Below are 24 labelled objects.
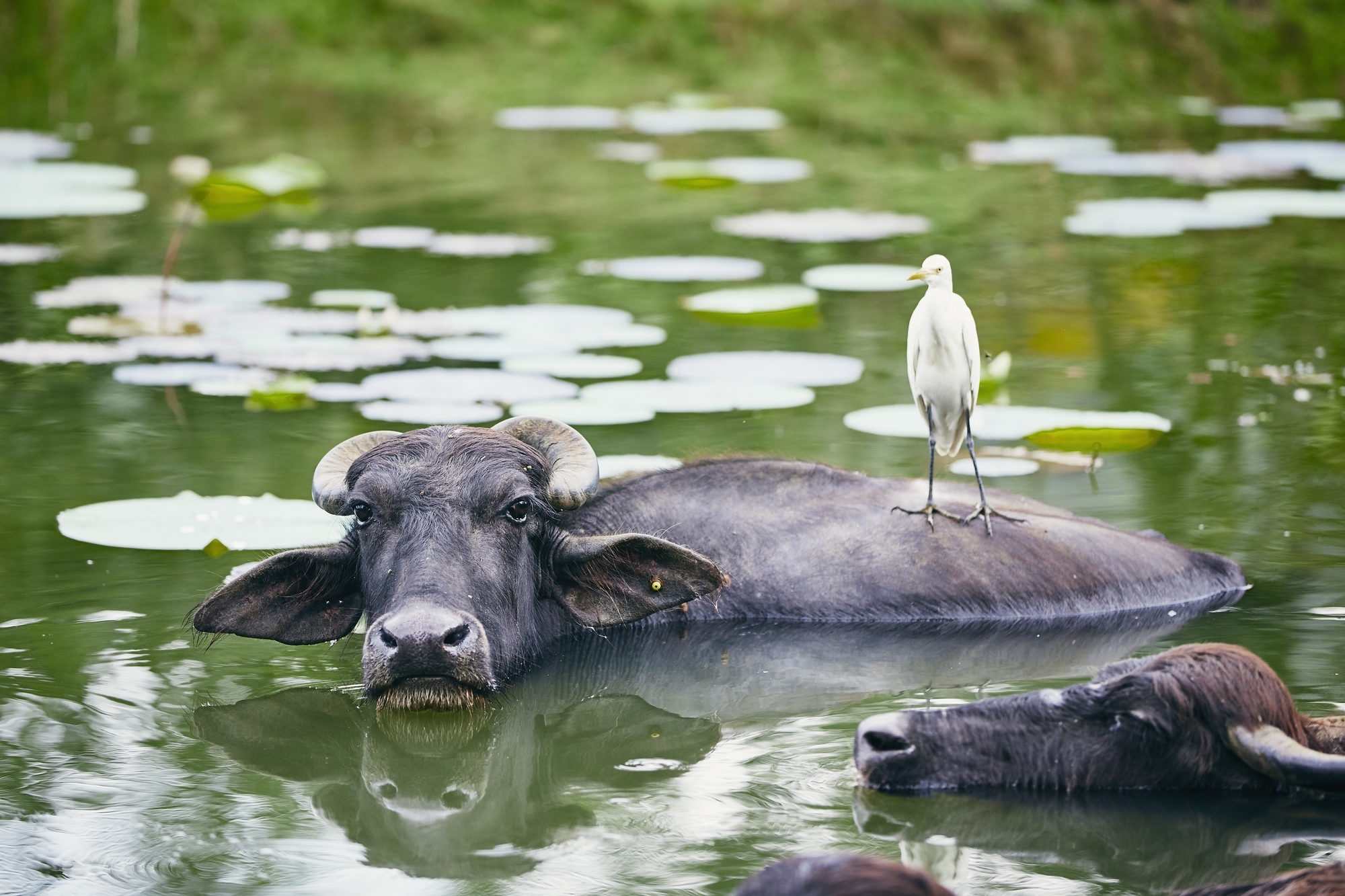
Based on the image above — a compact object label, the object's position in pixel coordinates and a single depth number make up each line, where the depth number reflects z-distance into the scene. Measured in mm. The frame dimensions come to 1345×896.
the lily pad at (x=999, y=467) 14452
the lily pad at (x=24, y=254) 23134
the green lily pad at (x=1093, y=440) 15062
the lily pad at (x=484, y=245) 24094
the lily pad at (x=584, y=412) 15437
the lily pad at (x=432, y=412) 15445
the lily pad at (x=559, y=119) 37875
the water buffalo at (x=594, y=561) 10219
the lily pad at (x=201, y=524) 12578
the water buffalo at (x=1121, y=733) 8273
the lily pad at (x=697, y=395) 16109
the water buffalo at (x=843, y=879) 5785
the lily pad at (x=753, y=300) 19781
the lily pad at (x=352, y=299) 20531
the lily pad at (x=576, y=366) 17312
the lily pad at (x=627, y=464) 13758
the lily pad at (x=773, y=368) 17312
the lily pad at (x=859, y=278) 21641
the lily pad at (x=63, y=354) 18078
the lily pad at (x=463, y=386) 16328
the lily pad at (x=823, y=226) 25062
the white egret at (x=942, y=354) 10805
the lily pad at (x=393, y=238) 24458
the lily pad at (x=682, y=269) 22141
